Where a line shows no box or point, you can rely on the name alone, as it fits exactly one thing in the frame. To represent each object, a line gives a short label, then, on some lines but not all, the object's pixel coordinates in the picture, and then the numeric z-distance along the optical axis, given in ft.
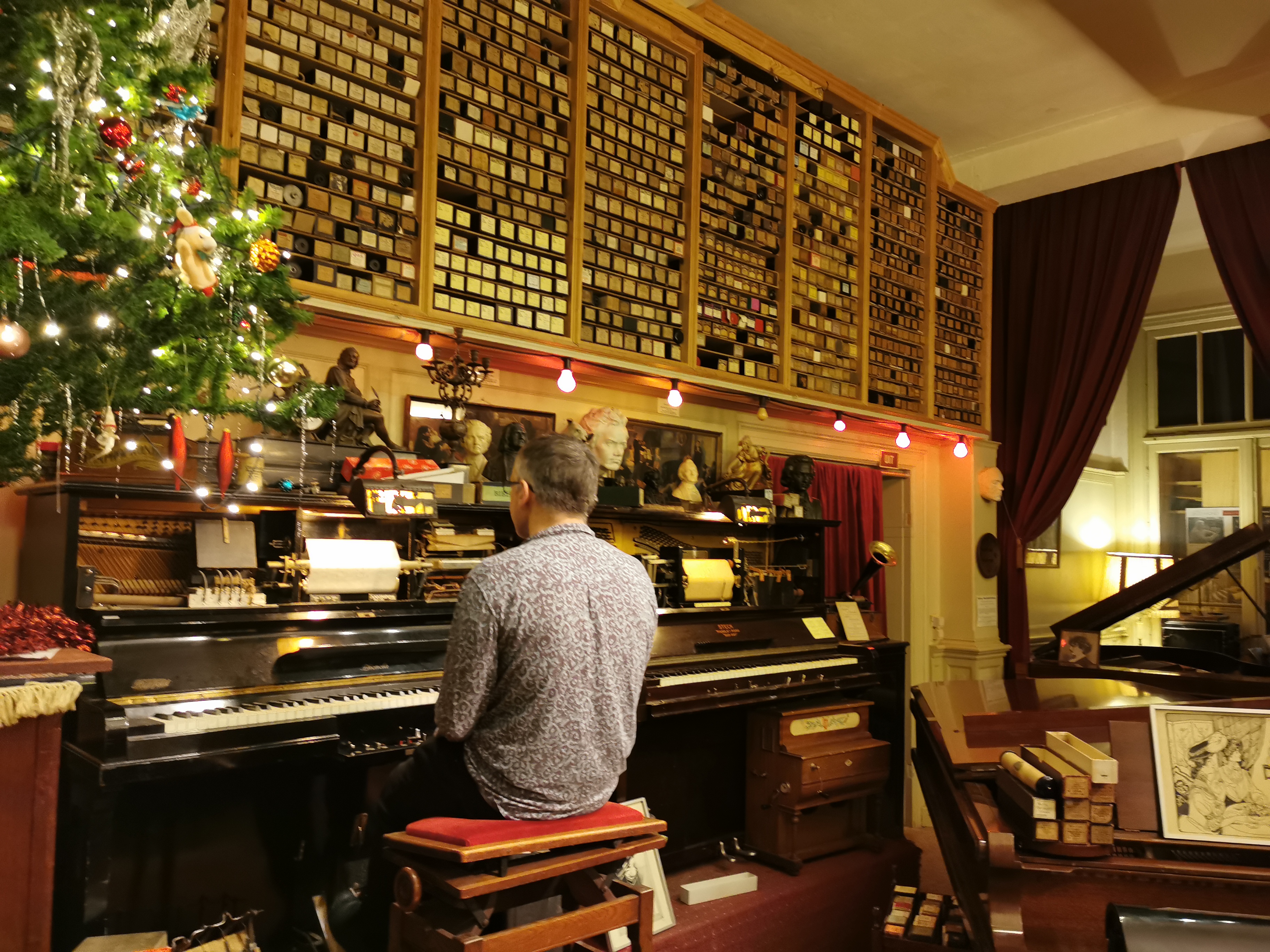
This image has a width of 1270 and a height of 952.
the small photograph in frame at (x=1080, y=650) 15.40
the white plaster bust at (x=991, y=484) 22.79
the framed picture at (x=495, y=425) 13.51
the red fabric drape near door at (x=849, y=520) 20.40
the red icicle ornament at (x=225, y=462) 8.71
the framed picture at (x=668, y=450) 16.29
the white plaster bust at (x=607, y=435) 14.23
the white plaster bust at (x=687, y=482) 16.17
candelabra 12.84
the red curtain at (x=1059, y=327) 21.79
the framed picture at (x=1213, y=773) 6.91
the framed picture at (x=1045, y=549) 28.25
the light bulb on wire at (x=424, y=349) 12.47
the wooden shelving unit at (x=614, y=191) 11.76
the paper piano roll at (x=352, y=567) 10.44
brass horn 17.84
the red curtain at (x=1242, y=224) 19.75
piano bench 6.49
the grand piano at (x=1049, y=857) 6.72
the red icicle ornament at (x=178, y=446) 8.36
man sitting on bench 6.73
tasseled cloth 7.02
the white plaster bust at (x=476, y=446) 13.28
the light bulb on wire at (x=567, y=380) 14.14
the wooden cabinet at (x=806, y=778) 14.12
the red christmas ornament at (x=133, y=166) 7.45
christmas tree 6.26
